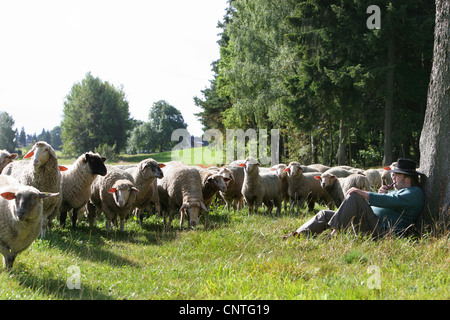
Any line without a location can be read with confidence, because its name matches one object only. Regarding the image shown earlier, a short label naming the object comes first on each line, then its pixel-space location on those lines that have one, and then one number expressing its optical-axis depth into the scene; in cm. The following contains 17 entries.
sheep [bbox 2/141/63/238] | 802
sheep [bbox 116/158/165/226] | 986
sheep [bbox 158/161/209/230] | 955
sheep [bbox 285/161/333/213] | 1216
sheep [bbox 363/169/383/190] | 1340
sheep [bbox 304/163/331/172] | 1613
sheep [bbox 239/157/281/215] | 1131
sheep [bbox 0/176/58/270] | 539
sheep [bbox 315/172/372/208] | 1050
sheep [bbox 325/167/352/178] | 1352
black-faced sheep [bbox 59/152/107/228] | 901
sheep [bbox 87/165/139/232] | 901
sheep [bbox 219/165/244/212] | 1254
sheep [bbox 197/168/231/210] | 1052
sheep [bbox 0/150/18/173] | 1120
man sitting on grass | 613
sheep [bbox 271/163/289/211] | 1321
